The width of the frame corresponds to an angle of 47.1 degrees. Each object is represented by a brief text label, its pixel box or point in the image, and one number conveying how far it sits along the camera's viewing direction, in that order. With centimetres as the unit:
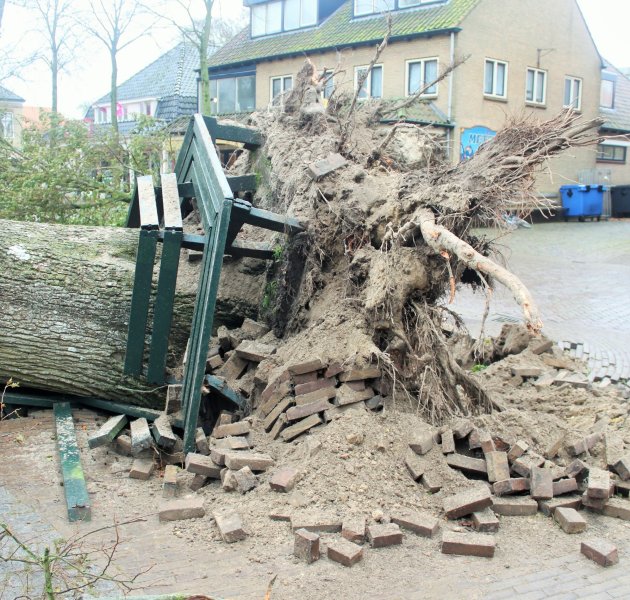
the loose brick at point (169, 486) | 496
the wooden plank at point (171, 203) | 619
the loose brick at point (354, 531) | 427
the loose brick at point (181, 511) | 461
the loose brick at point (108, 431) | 557
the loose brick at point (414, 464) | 486
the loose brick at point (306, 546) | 407
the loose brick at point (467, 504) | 459
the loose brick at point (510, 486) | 484
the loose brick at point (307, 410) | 533
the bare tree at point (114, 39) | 3319
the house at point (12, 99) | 4453
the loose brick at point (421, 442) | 499
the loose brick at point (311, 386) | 545
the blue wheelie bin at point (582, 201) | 2738
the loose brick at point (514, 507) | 473
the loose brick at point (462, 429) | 520
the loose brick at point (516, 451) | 504
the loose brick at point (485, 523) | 452
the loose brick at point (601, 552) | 418
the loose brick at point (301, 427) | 528
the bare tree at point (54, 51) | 3738
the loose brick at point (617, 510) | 477
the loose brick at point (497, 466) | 490
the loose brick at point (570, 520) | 454
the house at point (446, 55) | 2492
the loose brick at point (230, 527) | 430
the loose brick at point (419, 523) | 441
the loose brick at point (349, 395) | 529
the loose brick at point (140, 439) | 555
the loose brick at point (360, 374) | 536
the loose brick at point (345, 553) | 406
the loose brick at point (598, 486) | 472
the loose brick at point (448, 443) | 510
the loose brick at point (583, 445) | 529
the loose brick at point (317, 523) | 435
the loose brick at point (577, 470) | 503
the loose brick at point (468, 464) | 499
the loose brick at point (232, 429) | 548
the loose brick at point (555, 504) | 473
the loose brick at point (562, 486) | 487
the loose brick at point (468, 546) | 423
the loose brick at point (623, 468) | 510
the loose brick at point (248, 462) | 501
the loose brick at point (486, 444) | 503
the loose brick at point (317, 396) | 539
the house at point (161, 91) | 3618
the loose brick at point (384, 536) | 426
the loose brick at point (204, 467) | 507
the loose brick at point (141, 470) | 529
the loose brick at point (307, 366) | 543
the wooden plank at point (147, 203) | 625
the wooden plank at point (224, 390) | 606
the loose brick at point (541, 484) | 477
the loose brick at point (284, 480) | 474
